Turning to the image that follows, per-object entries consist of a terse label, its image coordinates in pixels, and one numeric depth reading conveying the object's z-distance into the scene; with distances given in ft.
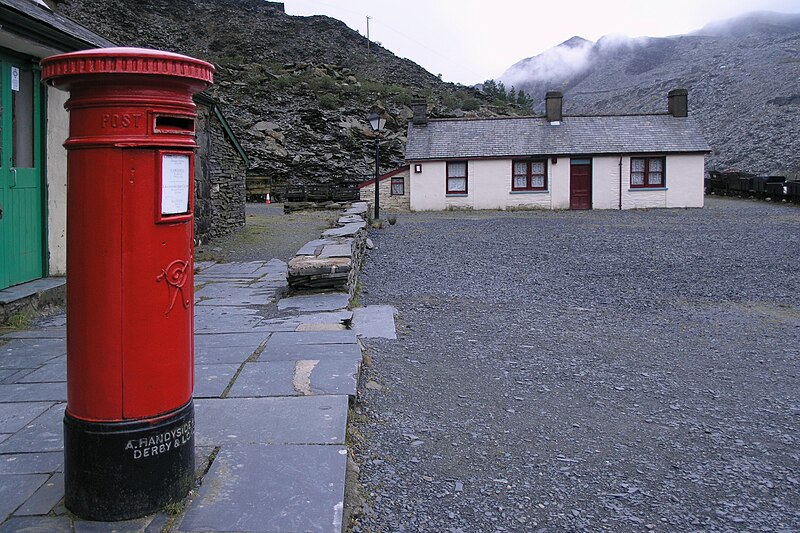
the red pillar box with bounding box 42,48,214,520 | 9.63
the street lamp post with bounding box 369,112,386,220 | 72.95
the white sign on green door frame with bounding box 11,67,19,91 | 25.63
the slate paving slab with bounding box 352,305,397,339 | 23.39
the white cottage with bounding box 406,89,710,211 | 106.73
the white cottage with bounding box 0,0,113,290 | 24.68
